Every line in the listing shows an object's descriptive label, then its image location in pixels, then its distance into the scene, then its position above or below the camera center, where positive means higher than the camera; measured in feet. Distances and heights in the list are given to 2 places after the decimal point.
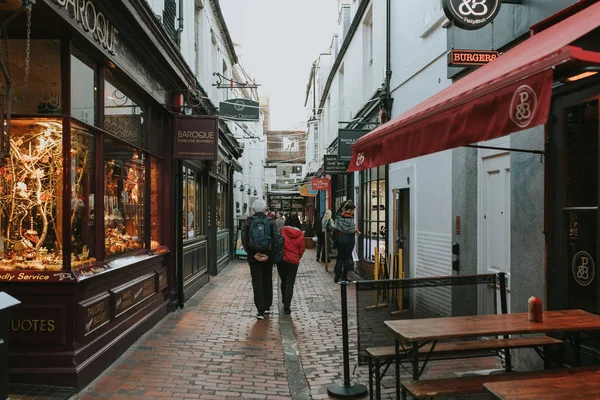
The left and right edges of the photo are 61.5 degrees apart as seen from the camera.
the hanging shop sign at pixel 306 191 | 82.12 +2.32
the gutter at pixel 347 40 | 46.50 +18.30
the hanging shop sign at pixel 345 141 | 44.27 +5.59
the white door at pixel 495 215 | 19.90 -0.50
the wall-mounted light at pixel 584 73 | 11.94 +3.53
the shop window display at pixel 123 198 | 20.77 +0.32
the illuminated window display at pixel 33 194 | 16.93 +0.40
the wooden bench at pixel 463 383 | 11.14 -4.26
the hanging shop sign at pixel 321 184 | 65.87 +2.64
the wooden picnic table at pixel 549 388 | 8.57 -3.29
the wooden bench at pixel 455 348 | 13.55 -3.98
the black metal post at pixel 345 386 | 15.65 -5.84
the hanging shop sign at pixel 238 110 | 40.91 +7.69
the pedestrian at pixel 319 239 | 55.31 -3.92
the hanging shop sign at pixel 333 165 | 51.50 +4.02
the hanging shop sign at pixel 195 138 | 29.09 +3.89
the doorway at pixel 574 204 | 14.62 -0.04
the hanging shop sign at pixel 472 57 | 19.22 +5.59
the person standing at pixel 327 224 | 45.29 -1.86
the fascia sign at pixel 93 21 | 15.72 +6.28
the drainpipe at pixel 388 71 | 36.52 +9.61
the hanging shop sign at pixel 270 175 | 114.73 +6.78
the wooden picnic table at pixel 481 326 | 11.81 -3.06
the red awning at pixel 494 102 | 8.95 +2.15
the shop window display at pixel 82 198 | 17.44 +0.28
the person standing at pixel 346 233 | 37.19 -2.15
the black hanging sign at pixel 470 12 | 17.97 +6.84
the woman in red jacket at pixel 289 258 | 28.27 -3.01
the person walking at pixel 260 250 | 27.14 -2.45
